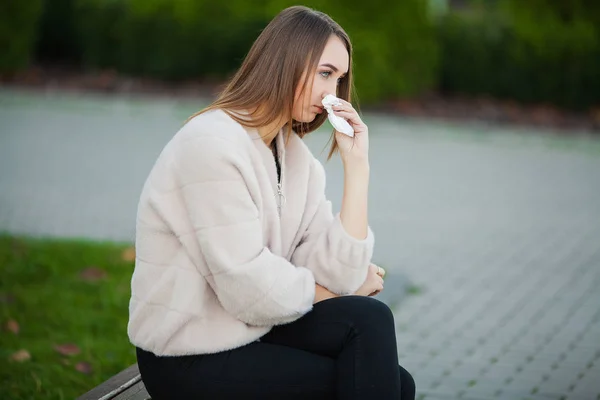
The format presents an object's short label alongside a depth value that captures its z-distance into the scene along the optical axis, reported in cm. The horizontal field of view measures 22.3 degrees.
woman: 433
